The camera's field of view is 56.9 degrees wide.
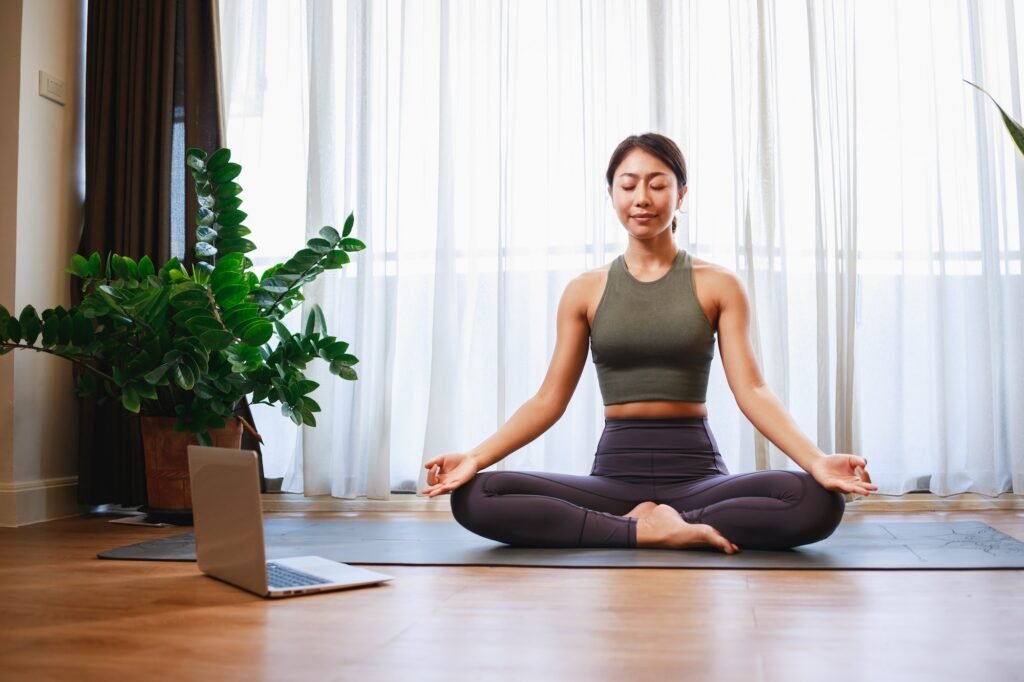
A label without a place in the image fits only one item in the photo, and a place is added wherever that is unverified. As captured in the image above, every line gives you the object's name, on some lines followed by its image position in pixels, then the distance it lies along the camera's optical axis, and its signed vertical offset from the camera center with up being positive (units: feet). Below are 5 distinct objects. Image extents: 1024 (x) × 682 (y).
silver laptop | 5.12 -0.82
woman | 6.61 -0.27
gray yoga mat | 6.19 -1.13
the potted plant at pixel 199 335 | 8.55 +0.58
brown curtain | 10.35 +3.03
